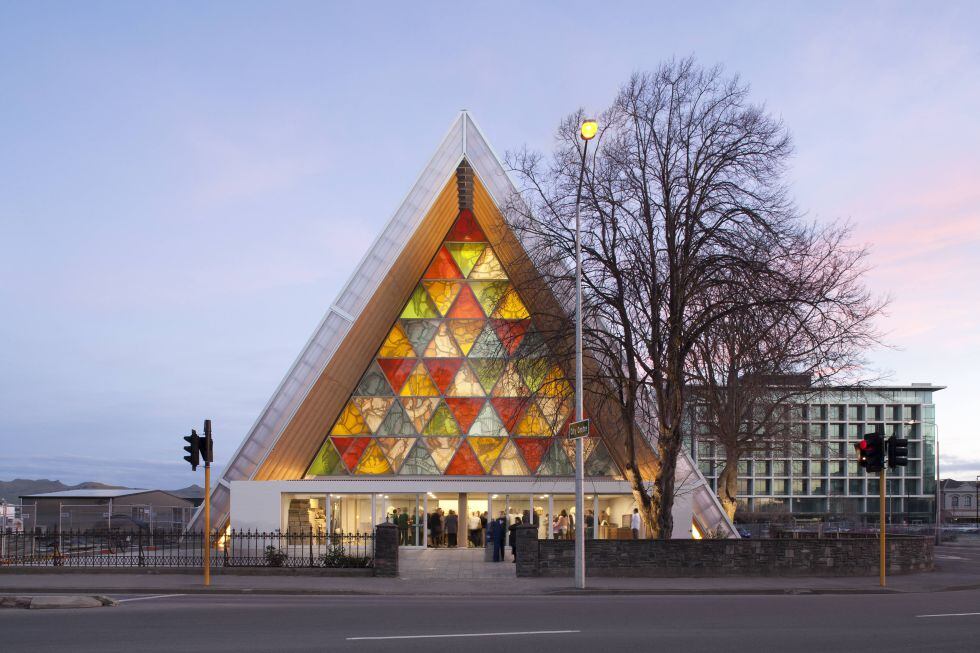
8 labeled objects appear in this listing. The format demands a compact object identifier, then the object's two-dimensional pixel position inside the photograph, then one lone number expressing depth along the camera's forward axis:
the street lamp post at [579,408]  19.55
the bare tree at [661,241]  23.30
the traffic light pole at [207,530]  19.91
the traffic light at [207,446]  19.83
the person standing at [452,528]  33.56
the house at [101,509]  39.53
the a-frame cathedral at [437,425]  30.62
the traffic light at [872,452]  21.44
